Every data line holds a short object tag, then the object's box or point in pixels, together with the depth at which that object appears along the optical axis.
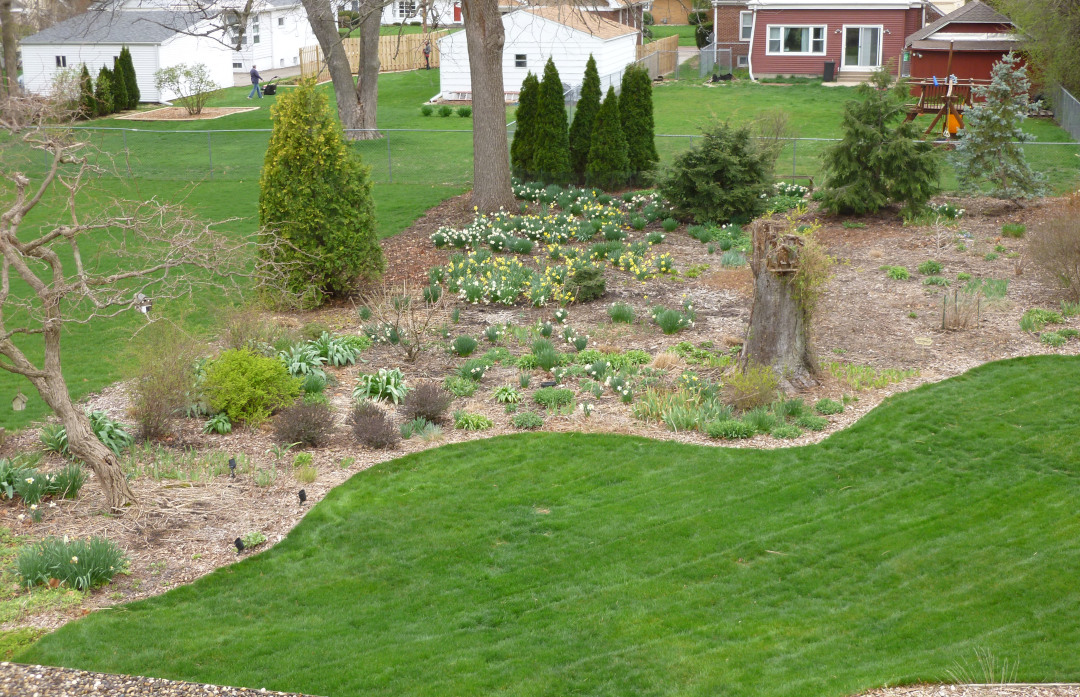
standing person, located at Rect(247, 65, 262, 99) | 38.97
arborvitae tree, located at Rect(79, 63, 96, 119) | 32.72
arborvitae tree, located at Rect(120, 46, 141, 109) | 36.88
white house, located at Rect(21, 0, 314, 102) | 38.19
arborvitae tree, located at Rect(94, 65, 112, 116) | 34.38
